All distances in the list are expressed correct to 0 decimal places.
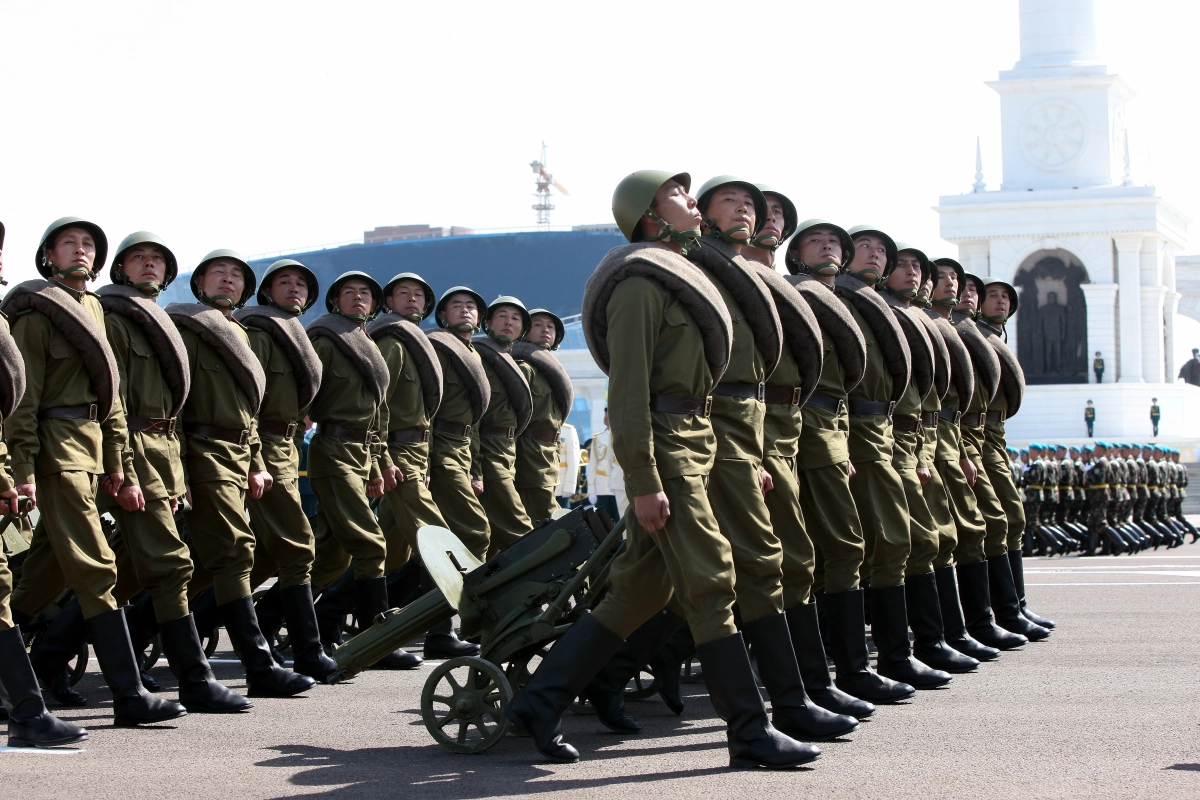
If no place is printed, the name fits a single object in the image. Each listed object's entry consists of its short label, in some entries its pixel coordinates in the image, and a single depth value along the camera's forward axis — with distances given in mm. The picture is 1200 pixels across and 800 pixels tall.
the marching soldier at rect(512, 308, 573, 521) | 11367
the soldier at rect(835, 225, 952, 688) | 7773
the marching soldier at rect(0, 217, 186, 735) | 6609
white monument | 47281
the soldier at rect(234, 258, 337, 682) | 8172
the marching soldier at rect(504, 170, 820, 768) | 5684
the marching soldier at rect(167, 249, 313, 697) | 7645
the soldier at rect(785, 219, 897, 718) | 7250
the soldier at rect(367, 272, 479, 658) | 9352
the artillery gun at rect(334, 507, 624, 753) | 6414
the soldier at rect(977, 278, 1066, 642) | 10383
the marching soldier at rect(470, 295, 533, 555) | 10562
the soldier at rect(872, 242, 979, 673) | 8320
